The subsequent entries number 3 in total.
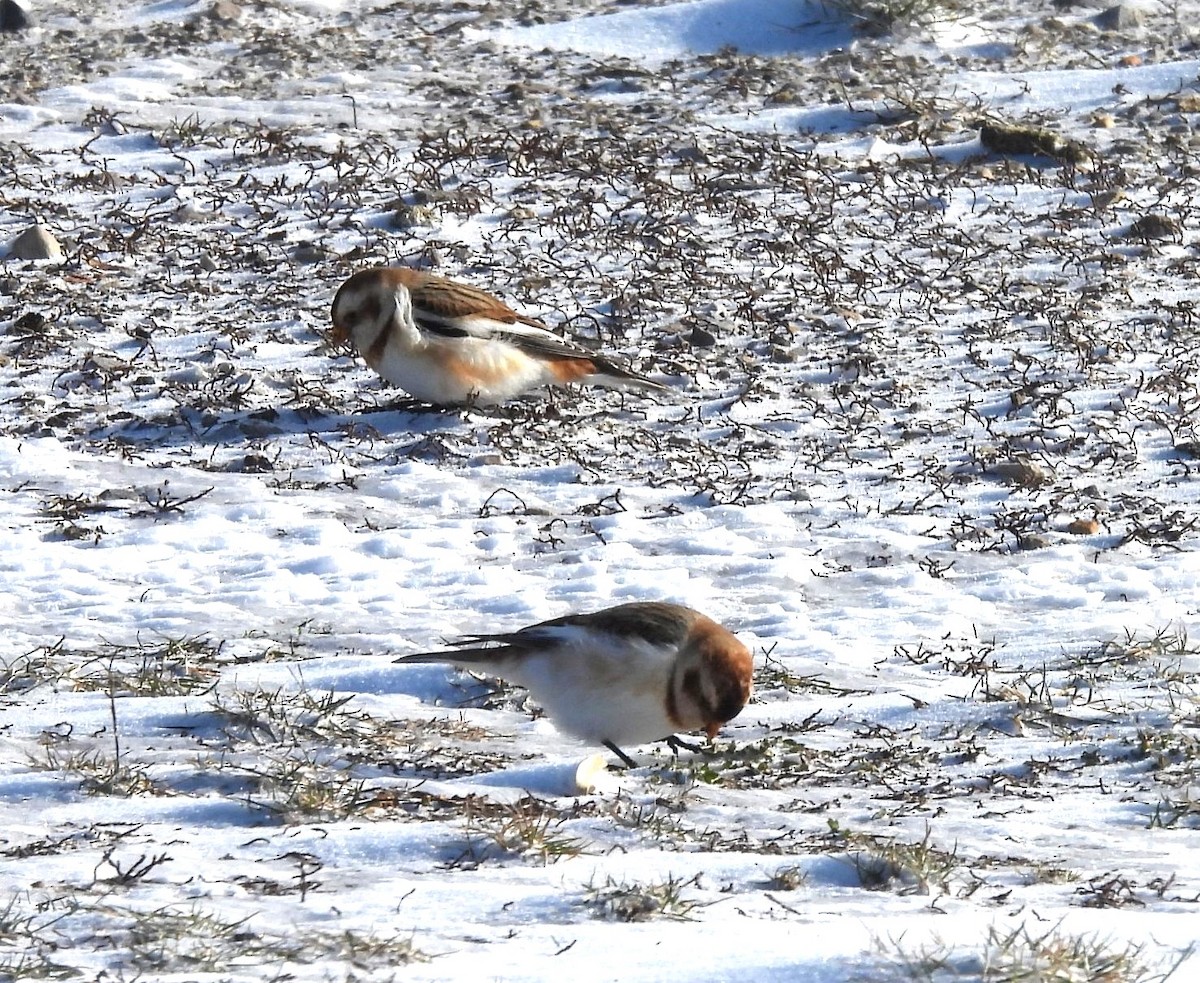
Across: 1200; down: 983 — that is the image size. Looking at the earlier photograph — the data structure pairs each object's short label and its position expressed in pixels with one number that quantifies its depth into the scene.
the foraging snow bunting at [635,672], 8.63
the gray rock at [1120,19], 24.52
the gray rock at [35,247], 17.05
